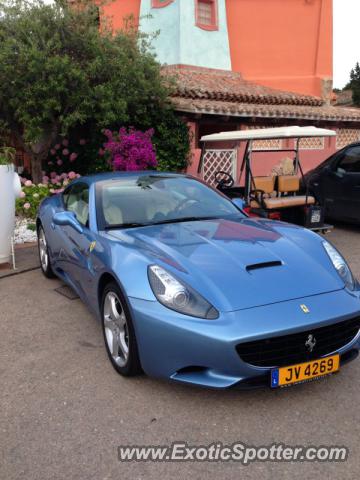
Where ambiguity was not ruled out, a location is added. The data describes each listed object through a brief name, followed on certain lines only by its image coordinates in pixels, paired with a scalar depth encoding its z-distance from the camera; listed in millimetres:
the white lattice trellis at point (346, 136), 15594
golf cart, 6879
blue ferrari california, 2443
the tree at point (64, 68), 8383
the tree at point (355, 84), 44841
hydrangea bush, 8578
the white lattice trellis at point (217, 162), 11469
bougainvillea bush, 8453
